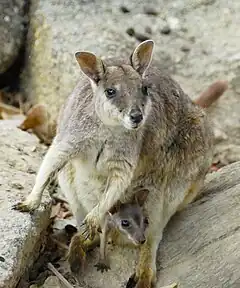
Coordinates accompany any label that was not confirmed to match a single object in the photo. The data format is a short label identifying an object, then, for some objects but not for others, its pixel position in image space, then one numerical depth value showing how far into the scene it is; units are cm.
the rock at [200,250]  944
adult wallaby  998
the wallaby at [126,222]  999
